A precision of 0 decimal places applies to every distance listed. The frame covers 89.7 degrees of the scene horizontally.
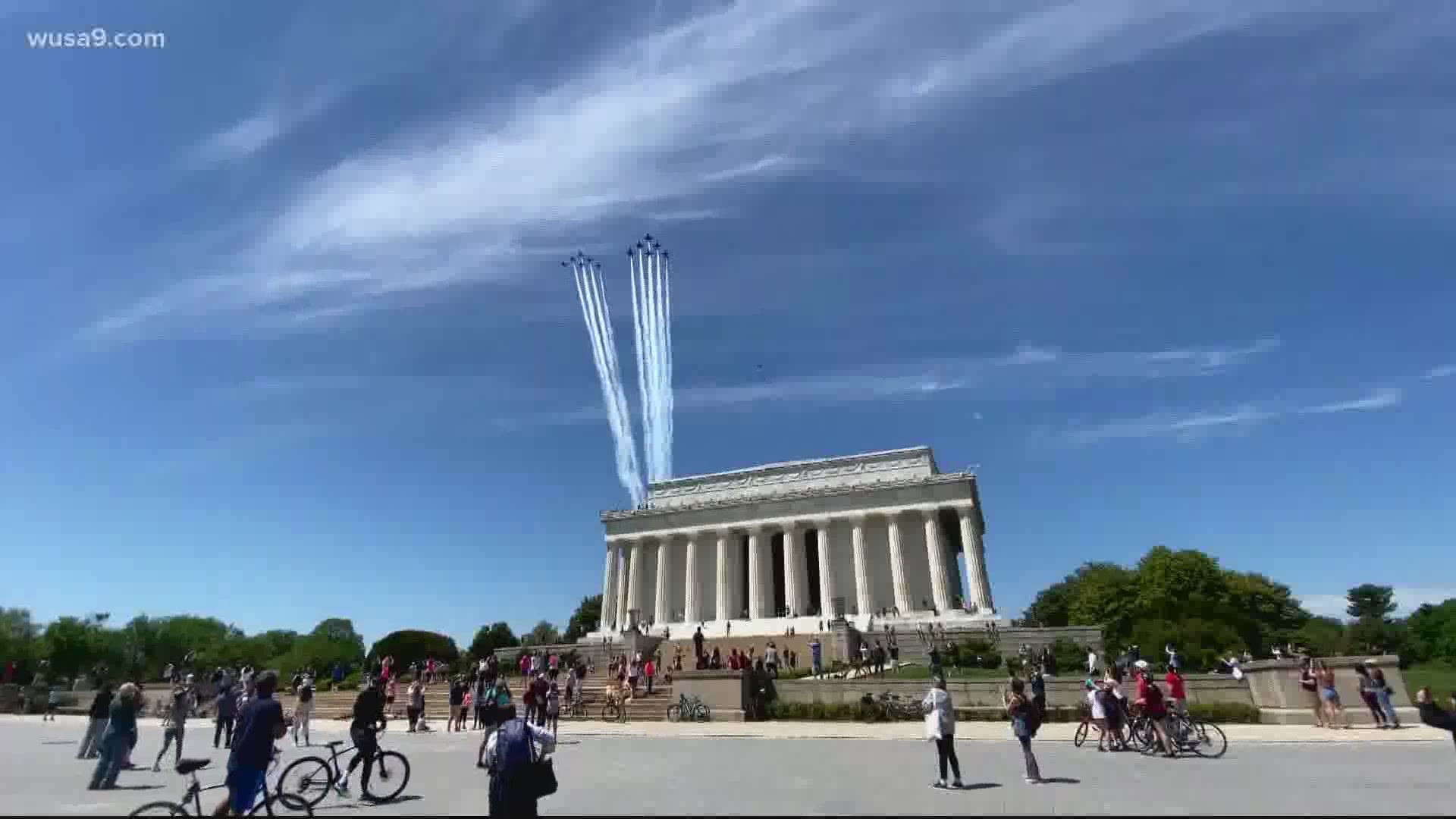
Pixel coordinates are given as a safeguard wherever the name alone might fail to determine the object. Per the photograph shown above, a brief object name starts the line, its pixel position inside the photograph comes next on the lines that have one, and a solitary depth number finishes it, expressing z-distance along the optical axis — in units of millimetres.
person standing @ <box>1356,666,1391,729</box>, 18859
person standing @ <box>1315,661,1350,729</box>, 19344
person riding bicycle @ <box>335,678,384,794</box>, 11523
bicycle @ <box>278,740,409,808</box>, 10805
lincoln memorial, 60875
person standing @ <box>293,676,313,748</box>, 20156
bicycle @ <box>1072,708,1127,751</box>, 16078
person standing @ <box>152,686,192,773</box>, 15617
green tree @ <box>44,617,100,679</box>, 83750
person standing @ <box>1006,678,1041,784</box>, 12367
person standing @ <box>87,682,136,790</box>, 13102
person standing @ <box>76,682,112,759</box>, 15547
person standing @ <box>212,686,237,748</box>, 19344
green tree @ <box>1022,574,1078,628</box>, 88438
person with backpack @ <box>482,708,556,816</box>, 7098
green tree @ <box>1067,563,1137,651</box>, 58344
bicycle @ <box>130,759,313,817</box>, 8367
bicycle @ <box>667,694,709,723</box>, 25000
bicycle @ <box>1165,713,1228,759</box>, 14969
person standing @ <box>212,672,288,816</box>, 8188
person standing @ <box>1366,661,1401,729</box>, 18688
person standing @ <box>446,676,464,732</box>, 24891
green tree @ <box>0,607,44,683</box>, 82438
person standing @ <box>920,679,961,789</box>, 12016
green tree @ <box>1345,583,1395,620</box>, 123312
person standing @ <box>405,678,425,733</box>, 23973
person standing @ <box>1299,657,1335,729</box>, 19562
